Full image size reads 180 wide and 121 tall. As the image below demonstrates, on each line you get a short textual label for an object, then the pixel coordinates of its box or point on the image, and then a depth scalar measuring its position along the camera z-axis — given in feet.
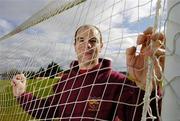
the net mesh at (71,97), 3.66
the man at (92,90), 3.59
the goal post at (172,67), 1.94
